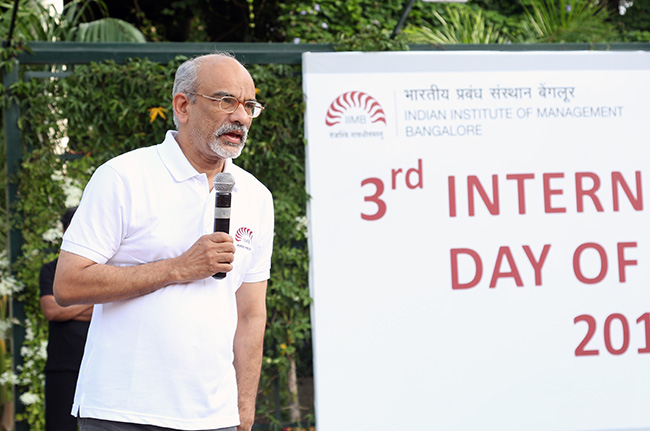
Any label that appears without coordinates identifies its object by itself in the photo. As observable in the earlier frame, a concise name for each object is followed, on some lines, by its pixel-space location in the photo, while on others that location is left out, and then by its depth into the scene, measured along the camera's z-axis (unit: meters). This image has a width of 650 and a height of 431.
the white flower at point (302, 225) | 4.39
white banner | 4.34
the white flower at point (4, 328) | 4.65
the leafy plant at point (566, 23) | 7.26
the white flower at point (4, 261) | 4.41
